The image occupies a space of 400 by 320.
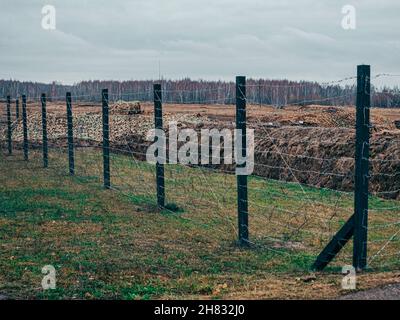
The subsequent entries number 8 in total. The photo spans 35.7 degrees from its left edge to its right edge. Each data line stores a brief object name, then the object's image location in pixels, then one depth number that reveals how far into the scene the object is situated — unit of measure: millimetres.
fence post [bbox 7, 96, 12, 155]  27516
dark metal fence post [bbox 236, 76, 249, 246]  10422
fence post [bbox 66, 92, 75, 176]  20312
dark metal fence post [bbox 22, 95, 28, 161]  24719
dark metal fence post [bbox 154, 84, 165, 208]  13867
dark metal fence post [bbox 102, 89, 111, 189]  17438
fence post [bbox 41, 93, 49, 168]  22562
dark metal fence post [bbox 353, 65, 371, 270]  8266
